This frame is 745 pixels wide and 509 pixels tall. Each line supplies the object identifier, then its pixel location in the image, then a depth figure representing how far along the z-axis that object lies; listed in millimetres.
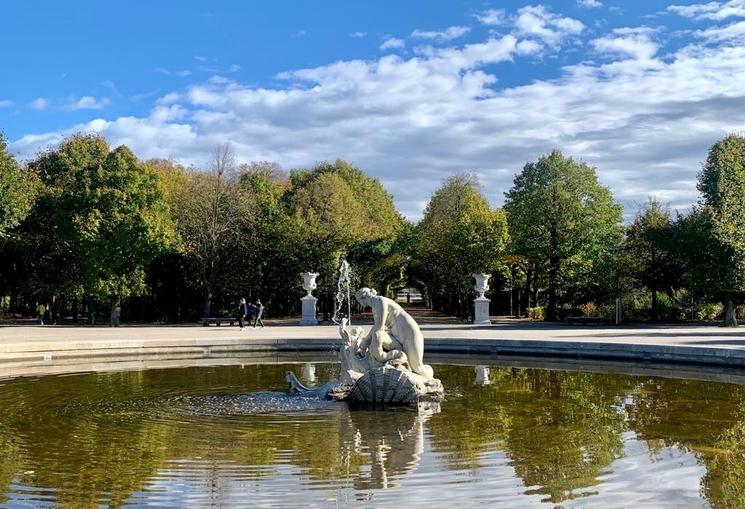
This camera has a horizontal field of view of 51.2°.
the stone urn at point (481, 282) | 36531
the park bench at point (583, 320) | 36312
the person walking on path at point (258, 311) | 33375
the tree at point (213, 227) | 41094
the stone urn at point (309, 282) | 38062
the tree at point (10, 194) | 32125
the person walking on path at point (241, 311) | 31538
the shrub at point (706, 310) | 40219
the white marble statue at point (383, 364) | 12531
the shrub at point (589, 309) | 40625
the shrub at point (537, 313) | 42062
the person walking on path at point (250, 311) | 33841
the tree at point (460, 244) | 39938
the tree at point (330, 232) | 41562
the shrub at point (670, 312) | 39156
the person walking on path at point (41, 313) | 38538
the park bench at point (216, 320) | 35906
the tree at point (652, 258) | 37875
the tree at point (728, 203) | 32250
